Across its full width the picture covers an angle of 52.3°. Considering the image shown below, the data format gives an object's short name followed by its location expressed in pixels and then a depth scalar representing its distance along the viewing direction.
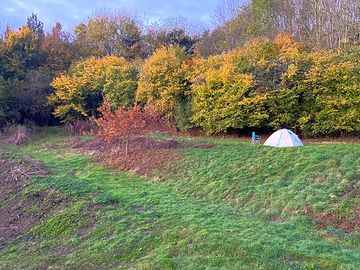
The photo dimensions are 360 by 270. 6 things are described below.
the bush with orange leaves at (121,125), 15.09
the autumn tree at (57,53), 28.99
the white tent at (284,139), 13.55
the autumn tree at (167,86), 20.67
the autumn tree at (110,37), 32.31
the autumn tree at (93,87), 24.17
